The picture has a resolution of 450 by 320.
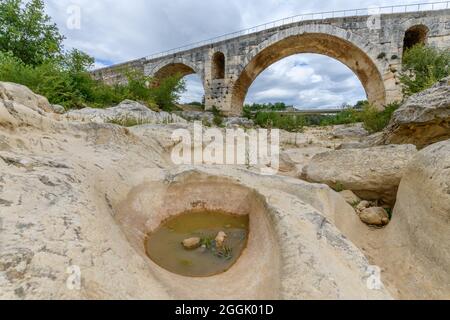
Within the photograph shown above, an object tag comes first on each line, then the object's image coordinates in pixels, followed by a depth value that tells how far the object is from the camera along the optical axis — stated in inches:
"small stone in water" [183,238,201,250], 76.8
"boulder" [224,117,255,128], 525.7
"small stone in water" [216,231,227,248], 78.8
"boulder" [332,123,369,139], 375.3
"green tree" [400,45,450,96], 296.5
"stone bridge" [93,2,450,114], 466.6
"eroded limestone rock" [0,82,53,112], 119.4
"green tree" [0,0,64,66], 423.5
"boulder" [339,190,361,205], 113.0
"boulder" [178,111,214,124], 524.1
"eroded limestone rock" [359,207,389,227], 99.3
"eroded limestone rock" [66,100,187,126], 205.9
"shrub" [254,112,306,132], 476.7
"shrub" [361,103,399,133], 275.5
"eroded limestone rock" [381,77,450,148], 120.8
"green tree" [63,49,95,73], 410.9
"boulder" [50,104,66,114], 200.5
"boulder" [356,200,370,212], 107.2
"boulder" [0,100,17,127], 80.6
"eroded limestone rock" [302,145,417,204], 108.1
